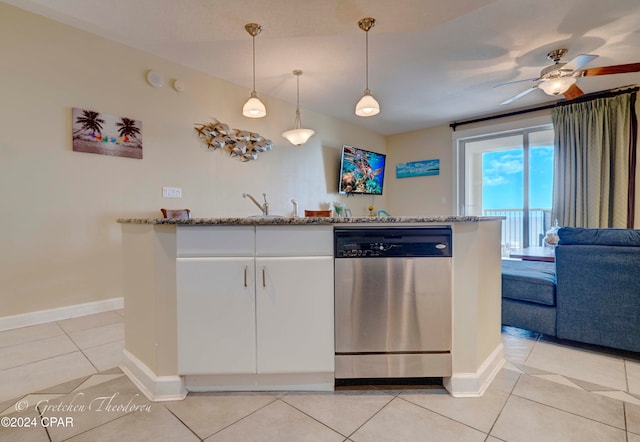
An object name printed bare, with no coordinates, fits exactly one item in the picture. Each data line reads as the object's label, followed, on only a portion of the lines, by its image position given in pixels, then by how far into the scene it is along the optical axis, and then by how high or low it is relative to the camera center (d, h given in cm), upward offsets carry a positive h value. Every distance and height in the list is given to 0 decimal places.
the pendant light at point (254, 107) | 267 +98
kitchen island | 148 -43
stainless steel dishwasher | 151 -44
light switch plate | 327 +28
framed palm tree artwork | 270 +80
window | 484 +61
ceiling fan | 268 +136
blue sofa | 187 -53
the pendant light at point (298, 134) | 356 +99
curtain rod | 401 +166
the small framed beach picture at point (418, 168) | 583 +95
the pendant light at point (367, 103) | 235 +99
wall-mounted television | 534 +84
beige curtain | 395 +73
